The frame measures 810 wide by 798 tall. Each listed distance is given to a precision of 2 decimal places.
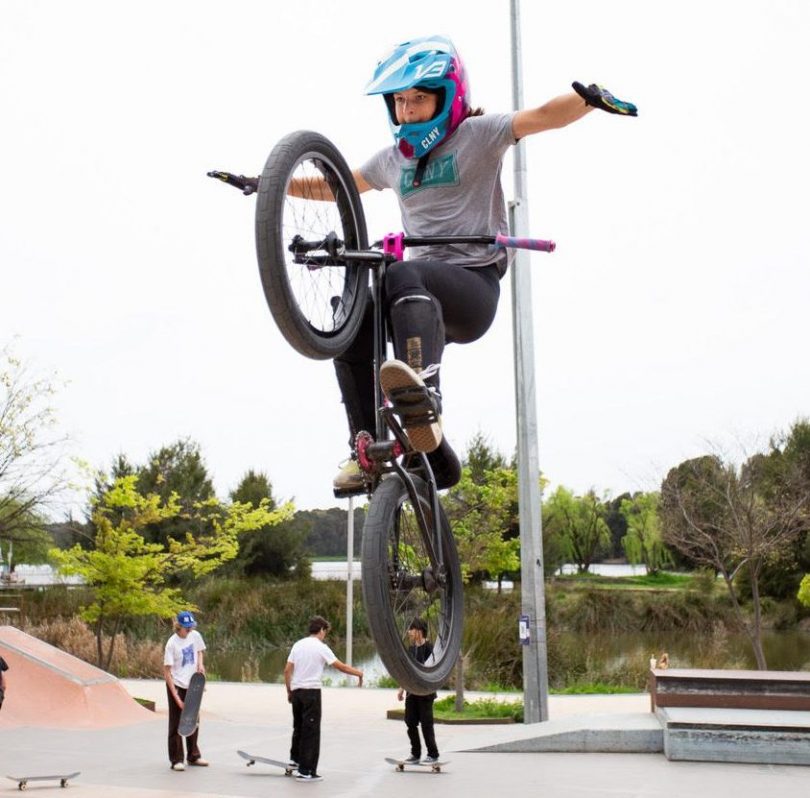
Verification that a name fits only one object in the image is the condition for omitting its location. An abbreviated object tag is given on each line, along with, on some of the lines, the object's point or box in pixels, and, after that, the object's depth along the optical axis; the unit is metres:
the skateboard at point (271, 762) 12.62
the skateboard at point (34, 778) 11.83
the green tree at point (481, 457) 37.31
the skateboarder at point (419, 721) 12.74
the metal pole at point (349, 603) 26.45
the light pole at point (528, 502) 17.52
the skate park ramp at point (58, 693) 18.72
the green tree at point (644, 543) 64.44
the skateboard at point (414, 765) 12.83
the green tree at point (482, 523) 22.14
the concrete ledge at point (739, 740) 13.59
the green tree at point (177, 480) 46.66
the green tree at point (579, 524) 63.72
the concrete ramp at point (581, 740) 14.47
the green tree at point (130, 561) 21.97
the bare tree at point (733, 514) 25.73
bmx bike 3.71
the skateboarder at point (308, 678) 11.64
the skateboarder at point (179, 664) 13.17
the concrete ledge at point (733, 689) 15.22
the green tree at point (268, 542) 52.06
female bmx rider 4.11
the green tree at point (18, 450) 24.31
